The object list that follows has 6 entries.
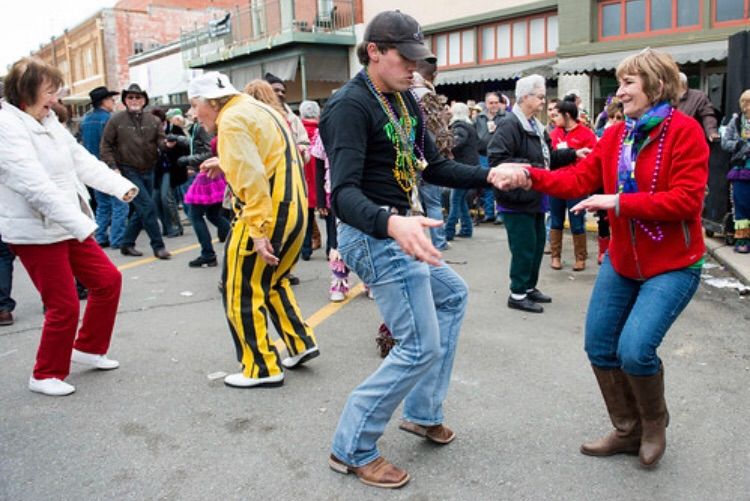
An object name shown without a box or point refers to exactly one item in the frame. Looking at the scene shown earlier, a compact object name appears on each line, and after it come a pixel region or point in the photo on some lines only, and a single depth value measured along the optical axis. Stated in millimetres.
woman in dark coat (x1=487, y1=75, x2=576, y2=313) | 5633
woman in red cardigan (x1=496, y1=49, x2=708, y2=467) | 2801
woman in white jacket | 3865
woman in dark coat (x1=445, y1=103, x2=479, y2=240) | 8188
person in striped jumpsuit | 3879
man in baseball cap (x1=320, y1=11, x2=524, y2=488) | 2742
